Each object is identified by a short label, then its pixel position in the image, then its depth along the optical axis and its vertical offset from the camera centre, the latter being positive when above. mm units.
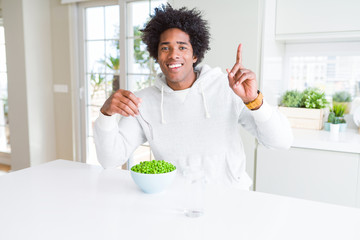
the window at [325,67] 2555 +77
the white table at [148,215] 888 -418
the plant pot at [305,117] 2430 -297
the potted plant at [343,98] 2592 -166
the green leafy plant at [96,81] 3623 -82
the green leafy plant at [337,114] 2342 -265
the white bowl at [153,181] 1116 -358
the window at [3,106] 4188 -440
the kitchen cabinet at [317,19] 2176 +391
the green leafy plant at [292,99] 2521 -171
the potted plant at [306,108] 2438 -235
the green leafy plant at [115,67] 3484 +71
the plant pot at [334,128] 2246 -344
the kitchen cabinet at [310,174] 2053 -631
